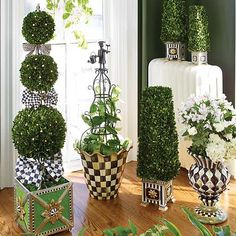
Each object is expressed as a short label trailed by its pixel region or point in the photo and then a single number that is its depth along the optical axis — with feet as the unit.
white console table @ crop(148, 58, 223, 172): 13.02
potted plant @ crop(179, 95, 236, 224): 10.07
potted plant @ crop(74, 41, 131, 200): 11.59
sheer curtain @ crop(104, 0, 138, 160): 14.33
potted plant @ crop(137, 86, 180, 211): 11.08
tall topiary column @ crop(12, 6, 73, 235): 9.74
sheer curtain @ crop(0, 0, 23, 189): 12.12
